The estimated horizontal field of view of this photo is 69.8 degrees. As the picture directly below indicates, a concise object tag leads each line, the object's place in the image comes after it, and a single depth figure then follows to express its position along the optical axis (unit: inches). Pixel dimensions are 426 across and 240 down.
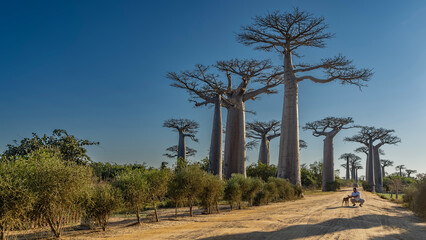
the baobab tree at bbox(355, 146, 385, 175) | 1759.8
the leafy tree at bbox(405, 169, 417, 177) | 3235.7
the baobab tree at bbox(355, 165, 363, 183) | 2840.1
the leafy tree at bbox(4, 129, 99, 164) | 577.3
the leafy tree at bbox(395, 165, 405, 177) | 3250.5
